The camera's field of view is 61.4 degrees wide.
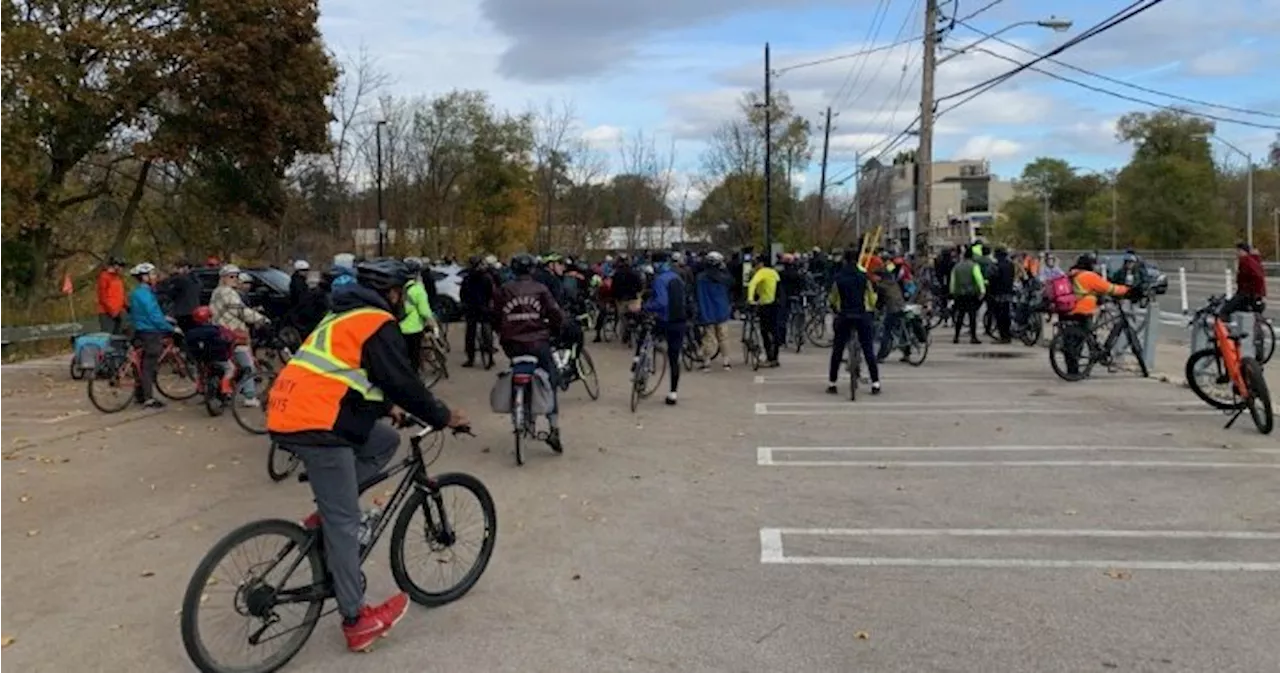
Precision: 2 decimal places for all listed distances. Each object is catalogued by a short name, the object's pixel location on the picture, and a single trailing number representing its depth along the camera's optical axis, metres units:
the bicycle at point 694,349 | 16.00
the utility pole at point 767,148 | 38.03
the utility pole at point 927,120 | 25.83
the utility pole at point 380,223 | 43.01
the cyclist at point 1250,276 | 14.59
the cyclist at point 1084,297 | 13.36
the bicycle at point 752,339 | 16.33
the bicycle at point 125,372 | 12.34
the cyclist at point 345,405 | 4.43
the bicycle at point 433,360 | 14.99
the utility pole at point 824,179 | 56.66
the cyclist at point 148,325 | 12.16
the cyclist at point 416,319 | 12.84
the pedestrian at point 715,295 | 15.05
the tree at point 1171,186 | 80.50
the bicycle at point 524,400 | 8.81
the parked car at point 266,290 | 20.31
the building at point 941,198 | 32.94
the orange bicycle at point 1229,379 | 9.58
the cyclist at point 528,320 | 9.05
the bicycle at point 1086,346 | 13.84
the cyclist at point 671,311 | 12.30
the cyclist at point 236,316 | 11.78
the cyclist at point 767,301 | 15.86
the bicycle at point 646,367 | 12.18
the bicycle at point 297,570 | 4.25
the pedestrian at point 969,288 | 19.06
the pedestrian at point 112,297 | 15.80
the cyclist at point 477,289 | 16.33
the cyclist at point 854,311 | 12.66
